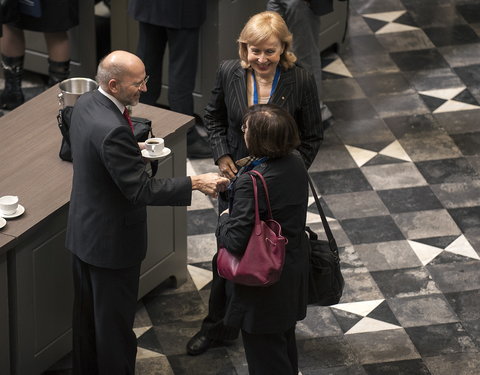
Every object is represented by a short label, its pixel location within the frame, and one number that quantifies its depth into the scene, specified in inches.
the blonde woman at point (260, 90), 298.9
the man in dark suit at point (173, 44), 408.3
